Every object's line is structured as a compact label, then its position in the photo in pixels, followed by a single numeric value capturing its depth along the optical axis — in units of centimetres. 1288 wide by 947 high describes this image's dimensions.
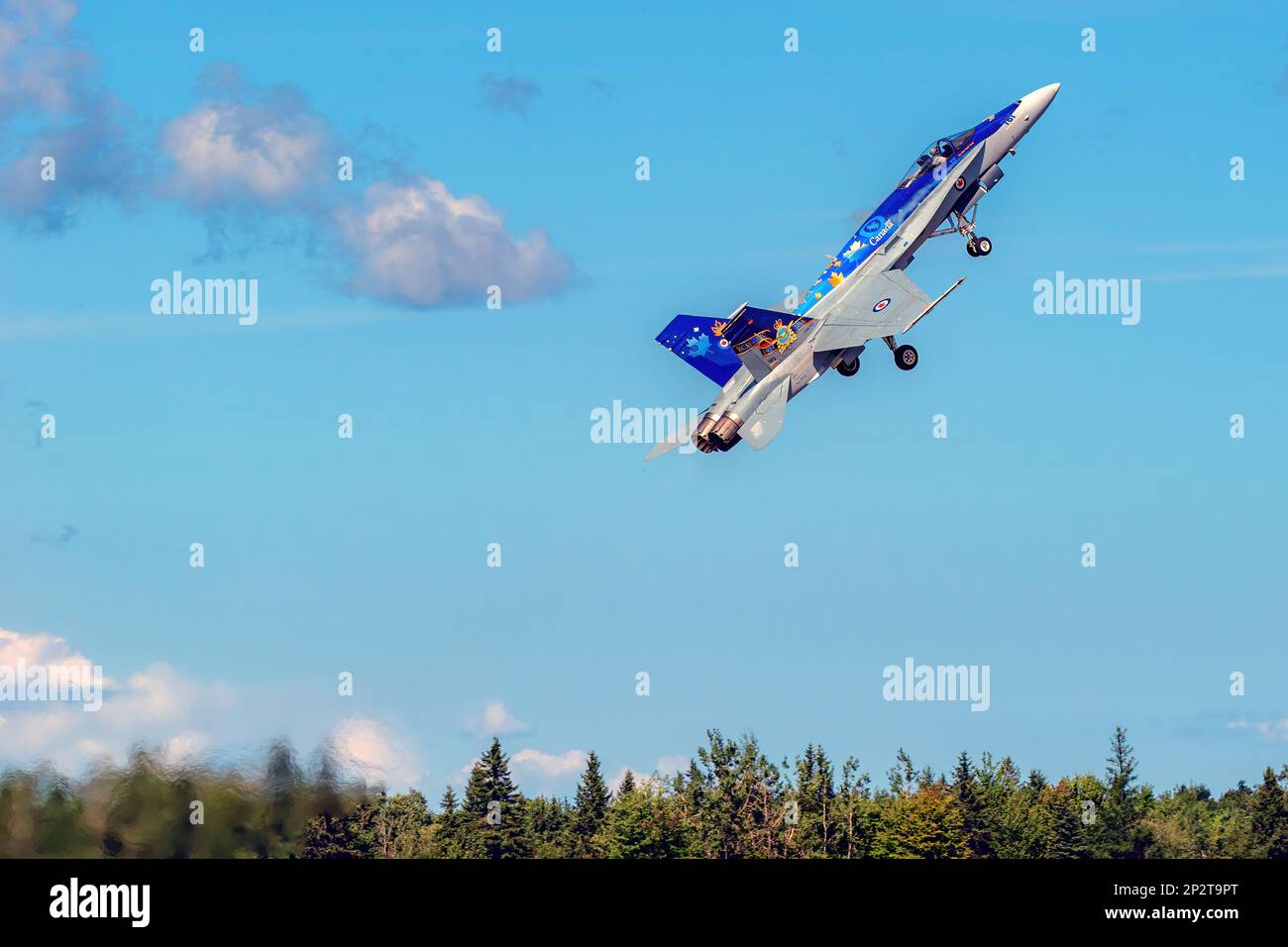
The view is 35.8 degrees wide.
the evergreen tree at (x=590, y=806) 14950
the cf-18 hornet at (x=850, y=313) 7112
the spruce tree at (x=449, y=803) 14162
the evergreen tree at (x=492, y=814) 14138
